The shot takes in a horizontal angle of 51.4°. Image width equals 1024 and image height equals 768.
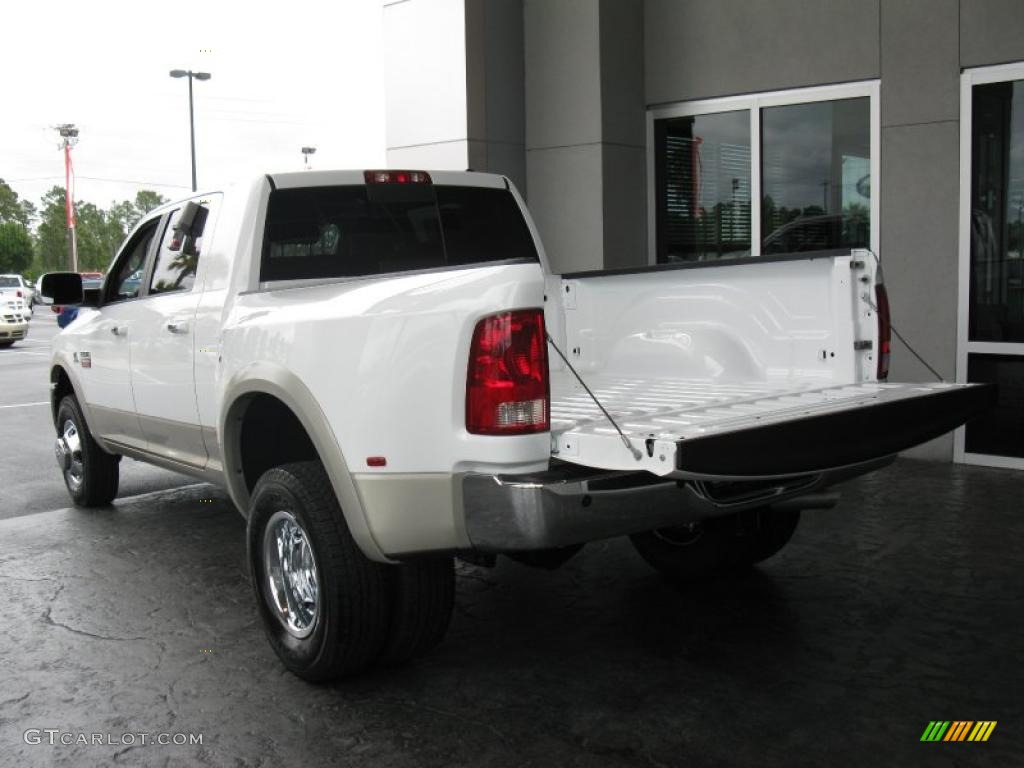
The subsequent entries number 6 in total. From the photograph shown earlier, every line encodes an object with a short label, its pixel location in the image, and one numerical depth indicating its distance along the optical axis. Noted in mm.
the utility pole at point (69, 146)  61688
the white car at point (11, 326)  26203
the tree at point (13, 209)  110000
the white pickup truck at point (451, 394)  3271
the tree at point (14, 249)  98625
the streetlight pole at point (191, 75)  37875
